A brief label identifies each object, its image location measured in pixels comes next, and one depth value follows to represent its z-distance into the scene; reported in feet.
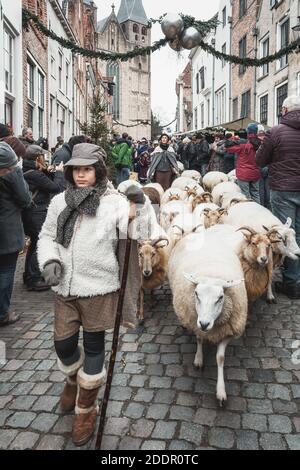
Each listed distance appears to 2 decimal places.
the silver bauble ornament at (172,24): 28.37
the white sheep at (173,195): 31.09
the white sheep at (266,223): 18.06
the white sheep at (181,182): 38.90
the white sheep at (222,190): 33.02
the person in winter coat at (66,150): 23.76
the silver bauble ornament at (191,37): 28.68
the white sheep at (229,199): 25.84
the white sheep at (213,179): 41.06
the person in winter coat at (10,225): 16.10
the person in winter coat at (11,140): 18.61
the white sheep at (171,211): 24.94
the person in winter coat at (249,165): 30.78
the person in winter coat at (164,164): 40.40
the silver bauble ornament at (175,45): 30.30
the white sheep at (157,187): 36.72
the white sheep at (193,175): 45.19
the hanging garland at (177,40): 28.68
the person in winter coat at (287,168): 18.84
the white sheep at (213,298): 11.73
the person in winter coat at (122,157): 50.67
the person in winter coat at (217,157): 45.44
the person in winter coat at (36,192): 20.45
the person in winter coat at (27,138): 30.07
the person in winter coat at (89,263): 10.04
